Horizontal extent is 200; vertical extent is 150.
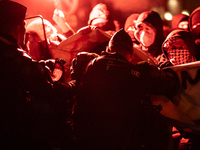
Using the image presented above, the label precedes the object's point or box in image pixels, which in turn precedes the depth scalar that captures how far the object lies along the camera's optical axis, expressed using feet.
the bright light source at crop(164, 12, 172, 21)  35.50
